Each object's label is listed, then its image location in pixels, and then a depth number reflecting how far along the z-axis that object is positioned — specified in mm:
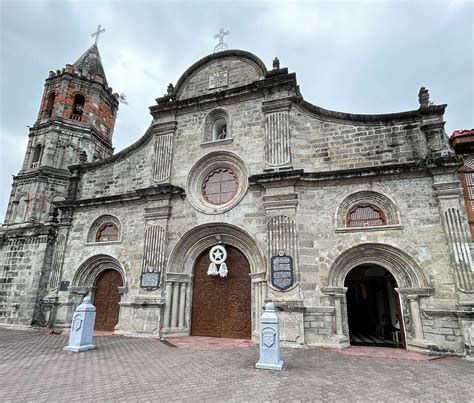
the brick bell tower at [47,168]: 13625
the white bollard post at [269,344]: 6336
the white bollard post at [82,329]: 8070
